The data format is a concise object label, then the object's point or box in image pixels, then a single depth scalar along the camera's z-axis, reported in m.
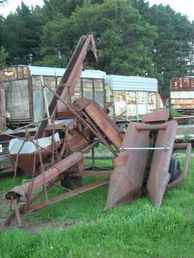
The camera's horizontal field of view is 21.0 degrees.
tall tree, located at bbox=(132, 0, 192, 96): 63.16
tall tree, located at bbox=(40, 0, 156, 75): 43.88
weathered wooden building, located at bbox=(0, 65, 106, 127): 19.00
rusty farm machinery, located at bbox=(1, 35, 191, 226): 7.37
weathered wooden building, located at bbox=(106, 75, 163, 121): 24.22
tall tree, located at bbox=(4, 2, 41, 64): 51.41
